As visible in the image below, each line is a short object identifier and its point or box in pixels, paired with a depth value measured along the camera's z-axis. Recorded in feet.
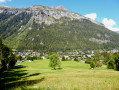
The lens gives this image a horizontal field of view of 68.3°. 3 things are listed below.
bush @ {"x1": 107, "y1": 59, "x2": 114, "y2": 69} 215.12
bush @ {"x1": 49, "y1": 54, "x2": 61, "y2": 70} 201.89
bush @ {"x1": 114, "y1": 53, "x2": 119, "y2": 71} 184.03
